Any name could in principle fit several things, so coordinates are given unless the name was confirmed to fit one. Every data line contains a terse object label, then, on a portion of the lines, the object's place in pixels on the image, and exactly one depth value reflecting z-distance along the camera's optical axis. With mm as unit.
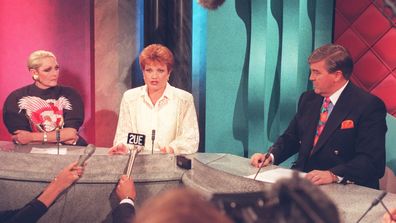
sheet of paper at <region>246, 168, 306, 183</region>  2129
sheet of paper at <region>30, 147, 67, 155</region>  2568
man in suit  2439
